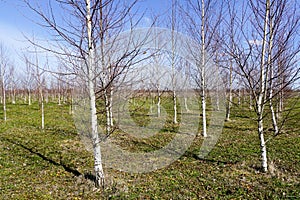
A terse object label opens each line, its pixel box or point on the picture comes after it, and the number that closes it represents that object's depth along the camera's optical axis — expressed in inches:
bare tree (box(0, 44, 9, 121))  543.6
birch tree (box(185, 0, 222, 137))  331.9
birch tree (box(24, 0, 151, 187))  147.7
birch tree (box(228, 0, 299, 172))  183.3
